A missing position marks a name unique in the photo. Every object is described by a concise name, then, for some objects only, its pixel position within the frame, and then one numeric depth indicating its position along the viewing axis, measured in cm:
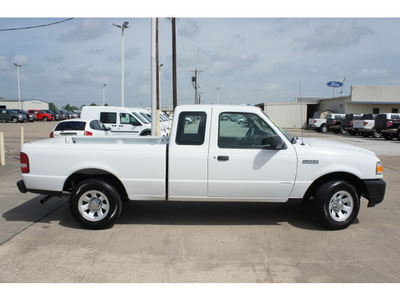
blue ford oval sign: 3897
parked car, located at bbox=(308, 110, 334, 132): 3330
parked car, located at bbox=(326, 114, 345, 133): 3144
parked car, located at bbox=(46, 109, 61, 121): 5331
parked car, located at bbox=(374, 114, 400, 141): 2325
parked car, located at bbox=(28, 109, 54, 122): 4994
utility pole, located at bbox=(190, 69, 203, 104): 4290
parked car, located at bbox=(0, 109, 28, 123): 4278
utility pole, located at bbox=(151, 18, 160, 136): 1301
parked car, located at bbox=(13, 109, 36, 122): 4481
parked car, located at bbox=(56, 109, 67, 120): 5638
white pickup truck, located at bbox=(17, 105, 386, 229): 530
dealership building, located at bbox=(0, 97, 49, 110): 8593
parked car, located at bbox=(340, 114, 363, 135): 2830
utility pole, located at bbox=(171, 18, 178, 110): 2521
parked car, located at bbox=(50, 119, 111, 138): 1293
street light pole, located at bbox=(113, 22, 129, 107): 2875
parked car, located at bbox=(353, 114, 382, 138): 2620
